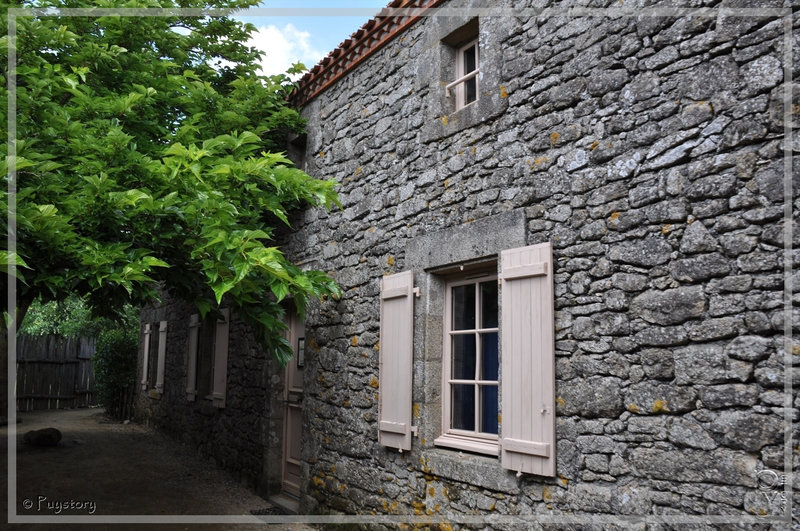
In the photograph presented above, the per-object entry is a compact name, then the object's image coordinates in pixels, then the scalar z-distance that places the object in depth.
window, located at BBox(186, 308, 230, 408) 8.07
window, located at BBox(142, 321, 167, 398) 11.10
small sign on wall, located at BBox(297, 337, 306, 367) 6.59
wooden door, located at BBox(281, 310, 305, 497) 6.53
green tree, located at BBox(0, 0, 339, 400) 4.05
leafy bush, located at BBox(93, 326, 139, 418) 13.16
